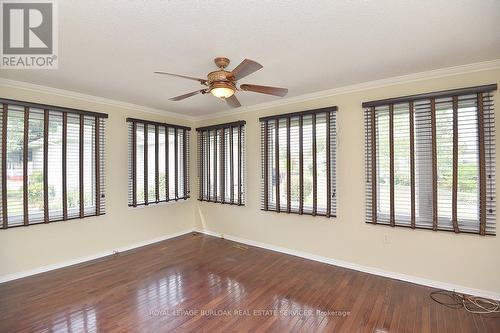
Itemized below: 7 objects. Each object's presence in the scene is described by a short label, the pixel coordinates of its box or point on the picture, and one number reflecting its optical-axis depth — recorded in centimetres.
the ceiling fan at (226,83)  217
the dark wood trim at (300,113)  357
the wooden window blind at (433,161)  266
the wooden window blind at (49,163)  310
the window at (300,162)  361
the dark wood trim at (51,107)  305
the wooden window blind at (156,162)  428
